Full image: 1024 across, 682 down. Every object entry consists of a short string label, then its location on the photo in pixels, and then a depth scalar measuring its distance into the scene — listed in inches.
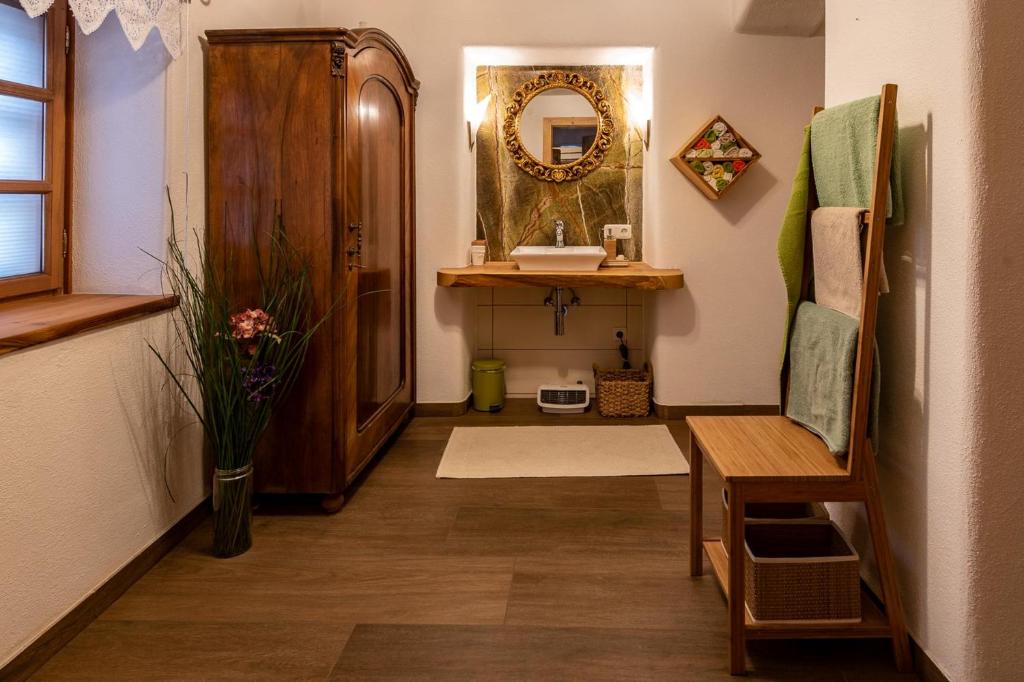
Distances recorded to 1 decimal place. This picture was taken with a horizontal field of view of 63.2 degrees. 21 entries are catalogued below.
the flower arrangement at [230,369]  98.9
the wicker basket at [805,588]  74.1
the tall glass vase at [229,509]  99.7
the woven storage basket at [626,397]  178.1
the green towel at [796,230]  84.2
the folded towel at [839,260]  72.6
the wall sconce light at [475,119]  184.4
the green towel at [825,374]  72.6
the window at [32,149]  86.7
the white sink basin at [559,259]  171.0
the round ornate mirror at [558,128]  187.5
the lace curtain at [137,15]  79.6
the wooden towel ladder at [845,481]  69.1
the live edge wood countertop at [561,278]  167.0
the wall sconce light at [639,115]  186.2
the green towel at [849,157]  71.7
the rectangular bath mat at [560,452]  136.9
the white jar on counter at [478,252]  180.5
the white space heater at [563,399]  182.2
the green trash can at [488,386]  183.2
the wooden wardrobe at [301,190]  112.7
